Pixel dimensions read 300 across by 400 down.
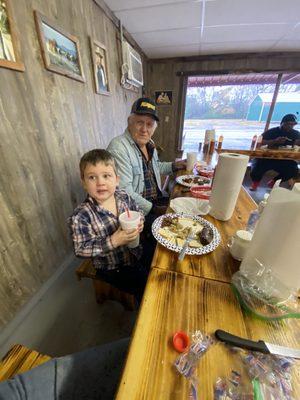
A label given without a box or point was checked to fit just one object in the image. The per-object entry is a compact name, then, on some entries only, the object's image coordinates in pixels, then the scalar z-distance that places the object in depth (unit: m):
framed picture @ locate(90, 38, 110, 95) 1.85
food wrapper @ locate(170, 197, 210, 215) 0.94
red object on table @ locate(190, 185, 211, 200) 1.10
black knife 0.40
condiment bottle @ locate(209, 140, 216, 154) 2.50
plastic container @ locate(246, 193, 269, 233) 0.79
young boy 0.81
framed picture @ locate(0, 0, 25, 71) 0.95
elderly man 1.30
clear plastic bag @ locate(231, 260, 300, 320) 0.47
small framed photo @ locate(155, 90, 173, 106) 3.92
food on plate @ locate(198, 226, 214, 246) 0.72
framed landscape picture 1.19
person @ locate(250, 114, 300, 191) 3.12
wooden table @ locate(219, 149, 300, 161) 2.45
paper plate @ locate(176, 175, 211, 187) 1.30
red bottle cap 0.40
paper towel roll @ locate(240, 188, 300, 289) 0.45
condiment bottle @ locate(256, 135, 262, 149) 2.83
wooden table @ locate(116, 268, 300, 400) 0.35
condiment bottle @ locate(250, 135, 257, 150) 2.81
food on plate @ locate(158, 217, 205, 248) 0.72
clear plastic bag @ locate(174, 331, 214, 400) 0.36
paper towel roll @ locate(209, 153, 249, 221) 0.79
